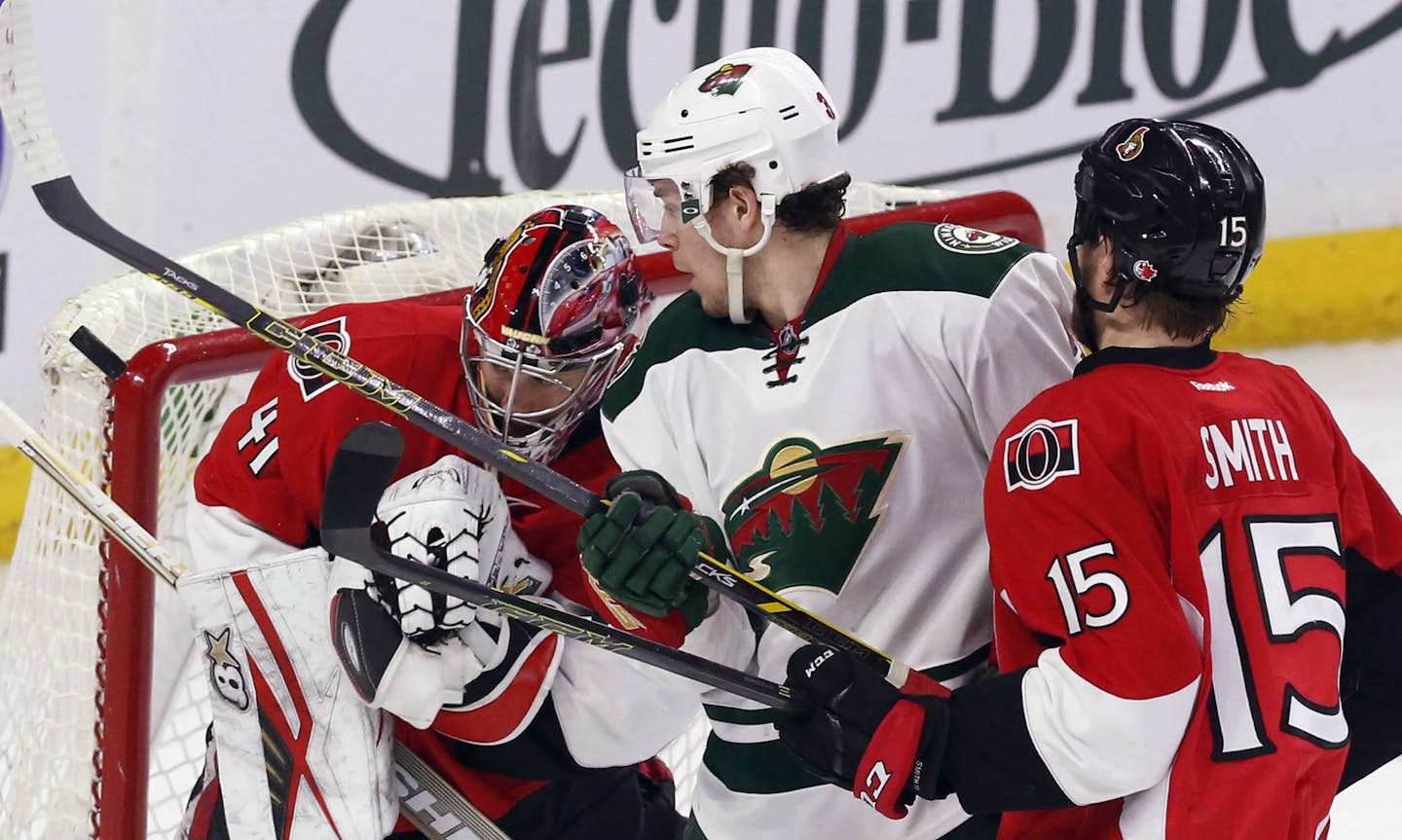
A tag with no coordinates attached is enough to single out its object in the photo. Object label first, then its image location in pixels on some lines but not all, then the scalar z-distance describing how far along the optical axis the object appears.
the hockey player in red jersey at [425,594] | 12.35
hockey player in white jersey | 12.11
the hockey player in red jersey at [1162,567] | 11.70
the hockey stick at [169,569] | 12.65
